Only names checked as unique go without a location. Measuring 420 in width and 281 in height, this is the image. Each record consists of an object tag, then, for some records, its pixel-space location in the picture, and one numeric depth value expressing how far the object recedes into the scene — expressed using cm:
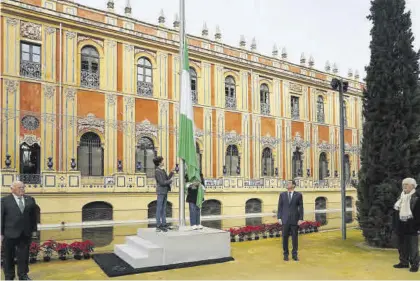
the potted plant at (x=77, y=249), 923
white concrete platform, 824
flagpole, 945
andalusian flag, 962
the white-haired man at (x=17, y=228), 695
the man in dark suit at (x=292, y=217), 898
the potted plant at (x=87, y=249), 934
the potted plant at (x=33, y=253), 877
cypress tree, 1060
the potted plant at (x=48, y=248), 903
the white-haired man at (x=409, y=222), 764
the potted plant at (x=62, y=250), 913
